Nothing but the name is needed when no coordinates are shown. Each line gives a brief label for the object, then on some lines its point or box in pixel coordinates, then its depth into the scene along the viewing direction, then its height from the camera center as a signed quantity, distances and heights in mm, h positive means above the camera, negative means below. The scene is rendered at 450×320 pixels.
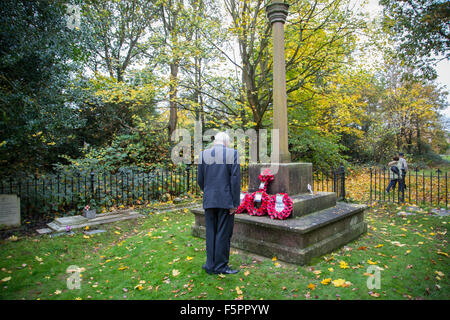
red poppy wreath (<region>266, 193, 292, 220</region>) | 4578 -865
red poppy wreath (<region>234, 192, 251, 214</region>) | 5117 -899
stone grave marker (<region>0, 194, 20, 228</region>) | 6188 -1220
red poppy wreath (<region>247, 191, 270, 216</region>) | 4875 -880
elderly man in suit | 3797 -612
